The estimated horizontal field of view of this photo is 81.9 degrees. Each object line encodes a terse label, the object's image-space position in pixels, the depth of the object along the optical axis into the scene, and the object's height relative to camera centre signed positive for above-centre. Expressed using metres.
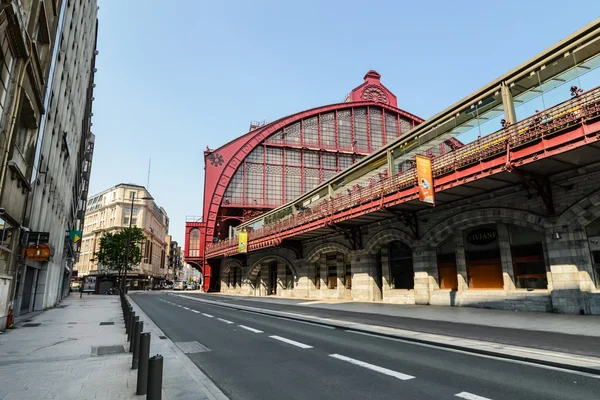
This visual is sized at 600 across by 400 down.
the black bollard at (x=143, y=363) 5.33 -1.36
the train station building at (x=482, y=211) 13.78 +3.45
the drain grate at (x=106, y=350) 8.71 -1.94
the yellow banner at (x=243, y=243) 39.41 +3.43
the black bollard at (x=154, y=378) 4.08 -1.23
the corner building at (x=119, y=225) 80.44 +12.07
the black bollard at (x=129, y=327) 9.51 -1.63
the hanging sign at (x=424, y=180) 16.91 +4.45
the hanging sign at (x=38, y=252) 15.52 +1.03
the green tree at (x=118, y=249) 58.75 +4.24
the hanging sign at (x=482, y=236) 18.11 +1.85
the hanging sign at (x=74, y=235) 29.48 +3.39
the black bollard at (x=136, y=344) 6.96 -1.39
